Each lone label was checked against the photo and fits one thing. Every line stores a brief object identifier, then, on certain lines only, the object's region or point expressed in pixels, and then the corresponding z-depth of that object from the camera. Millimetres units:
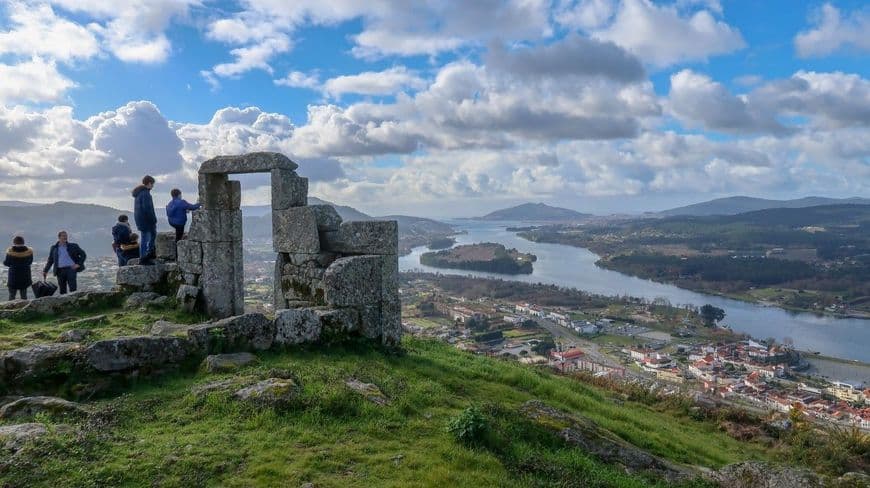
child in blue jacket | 13070
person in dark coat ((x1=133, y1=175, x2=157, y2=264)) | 13262
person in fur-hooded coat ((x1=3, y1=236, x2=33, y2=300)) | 12641
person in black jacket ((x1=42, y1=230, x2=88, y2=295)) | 13281
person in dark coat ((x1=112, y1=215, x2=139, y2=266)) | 13961
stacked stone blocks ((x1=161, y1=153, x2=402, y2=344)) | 10094
